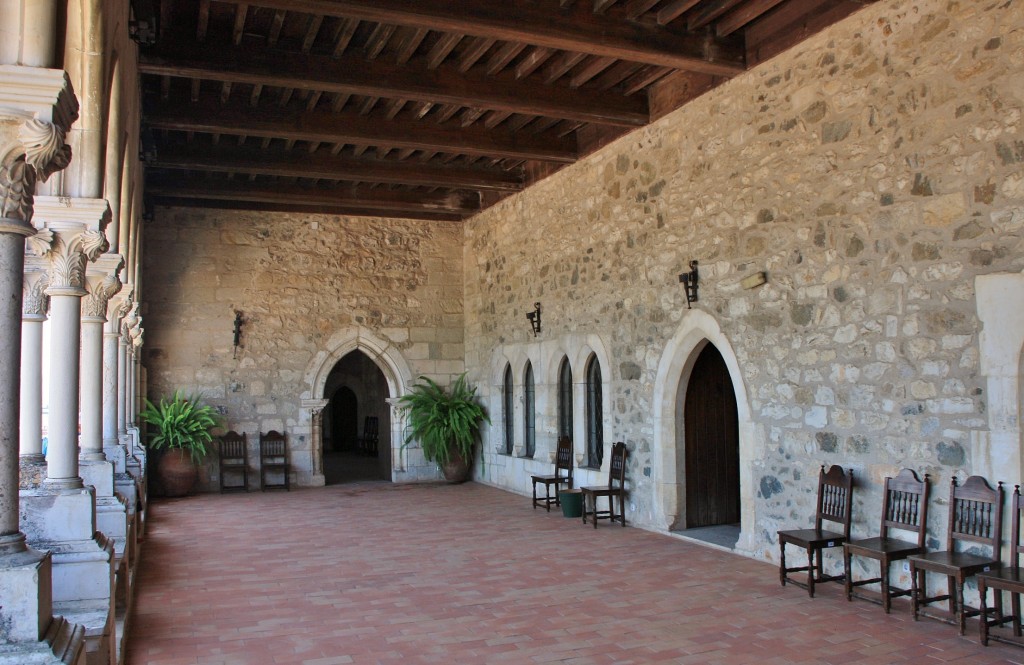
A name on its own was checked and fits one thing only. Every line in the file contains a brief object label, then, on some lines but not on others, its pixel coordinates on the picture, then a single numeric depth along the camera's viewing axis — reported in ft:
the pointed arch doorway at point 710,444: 24.30
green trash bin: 27.07
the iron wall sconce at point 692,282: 22.31
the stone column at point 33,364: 12.10
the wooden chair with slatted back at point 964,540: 13.62
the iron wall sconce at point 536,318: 32.19
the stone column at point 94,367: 15.74
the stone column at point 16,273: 6.75
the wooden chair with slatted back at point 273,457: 36.24
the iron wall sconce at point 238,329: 36.50
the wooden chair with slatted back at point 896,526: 14.99
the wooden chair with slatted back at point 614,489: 25.09
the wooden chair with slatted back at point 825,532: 16.67
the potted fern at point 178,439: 33.45
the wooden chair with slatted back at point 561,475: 28.64
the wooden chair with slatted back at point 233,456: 35.55
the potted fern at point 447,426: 37.14
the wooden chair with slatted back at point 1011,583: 12.60
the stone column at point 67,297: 11.51
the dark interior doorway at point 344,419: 62.80
